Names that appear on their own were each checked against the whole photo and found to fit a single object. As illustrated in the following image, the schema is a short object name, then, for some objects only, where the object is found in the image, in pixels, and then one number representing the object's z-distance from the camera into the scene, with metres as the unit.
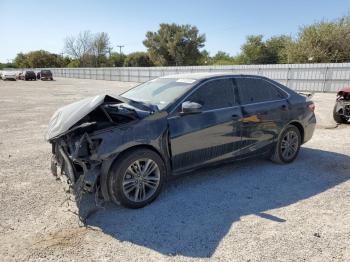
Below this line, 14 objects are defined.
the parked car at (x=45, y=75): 44.06
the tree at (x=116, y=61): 82.25
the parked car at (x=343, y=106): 8.81
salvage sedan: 3.49
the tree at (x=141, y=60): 73.19
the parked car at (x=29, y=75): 43.35
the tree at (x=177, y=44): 64.06
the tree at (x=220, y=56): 81.25
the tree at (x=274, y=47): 56.03
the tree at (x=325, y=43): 31.77
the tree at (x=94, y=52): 79.44
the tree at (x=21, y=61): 91.77
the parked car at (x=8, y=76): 43.78
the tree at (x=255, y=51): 56.78
